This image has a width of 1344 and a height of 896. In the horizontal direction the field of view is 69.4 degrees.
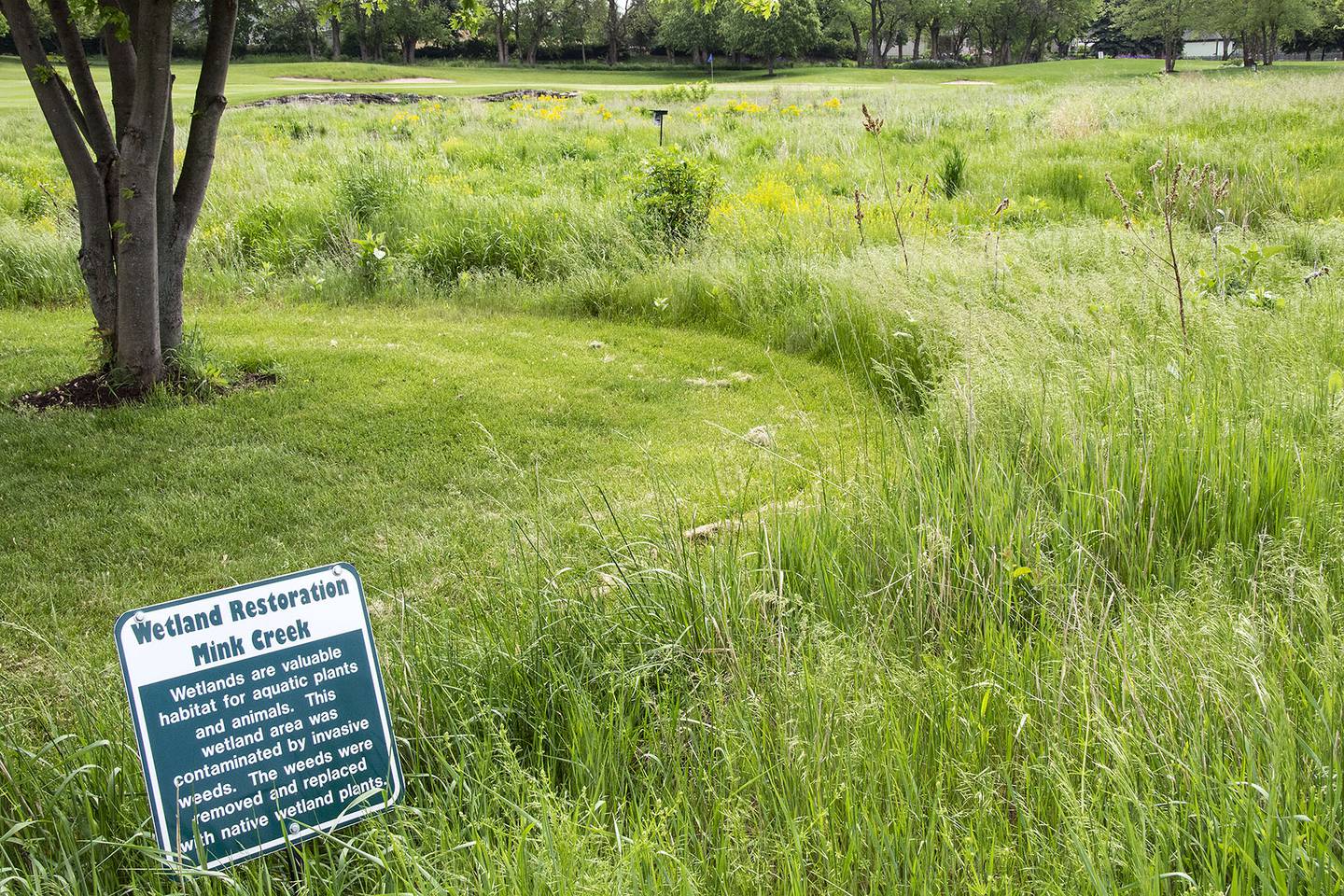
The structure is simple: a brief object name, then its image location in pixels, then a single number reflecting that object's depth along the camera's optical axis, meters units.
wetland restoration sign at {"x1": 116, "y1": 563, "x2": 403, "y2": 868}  2.00
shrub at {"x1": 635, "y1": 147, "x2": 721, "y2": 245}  9.60
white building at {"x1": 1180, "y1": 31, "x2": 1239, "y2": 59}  91.25
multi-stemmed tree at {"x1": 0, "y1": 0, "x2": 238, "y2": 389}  5.82
